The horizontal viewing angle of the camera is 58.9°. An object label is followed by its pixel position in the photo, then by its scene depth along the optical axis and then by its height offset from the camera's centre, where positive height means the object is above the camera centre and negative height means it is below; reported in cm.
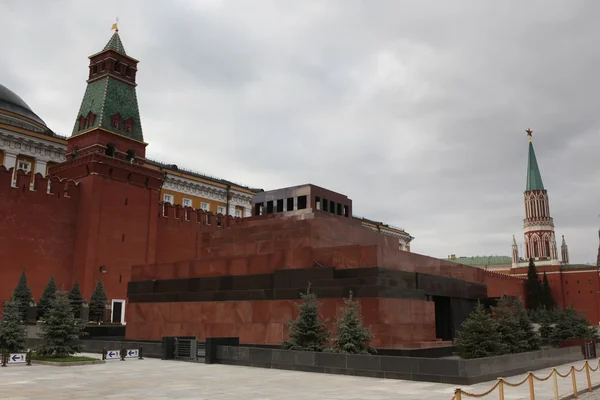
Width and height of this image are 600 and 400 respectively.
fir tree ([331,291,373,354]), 1463 -50
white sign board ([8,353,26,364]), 1653 -129
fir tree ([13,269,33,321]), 2644 +105
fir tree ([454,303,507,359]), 1475 -61
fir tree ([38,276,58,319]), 2665 +101
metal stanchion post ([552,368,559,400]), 1002 -132
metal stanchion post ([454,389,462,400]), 725 -105
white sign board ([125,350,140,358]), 1890 -131
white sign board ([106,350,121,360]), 1852 -133
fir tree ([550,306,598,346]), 2188 -54
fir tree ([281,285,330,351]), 1554 -43
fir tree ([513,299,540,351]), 1778 -38
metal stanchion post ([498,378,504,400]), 901 -121
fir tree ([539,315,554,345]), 2372 -63
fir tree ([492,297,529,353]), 1628 -43
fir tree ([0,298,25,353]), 1822 -47
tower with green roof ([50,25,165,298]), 3212 +879
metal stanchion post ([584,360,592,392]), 1185 -147
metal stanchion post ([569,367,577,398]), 1099 -144
